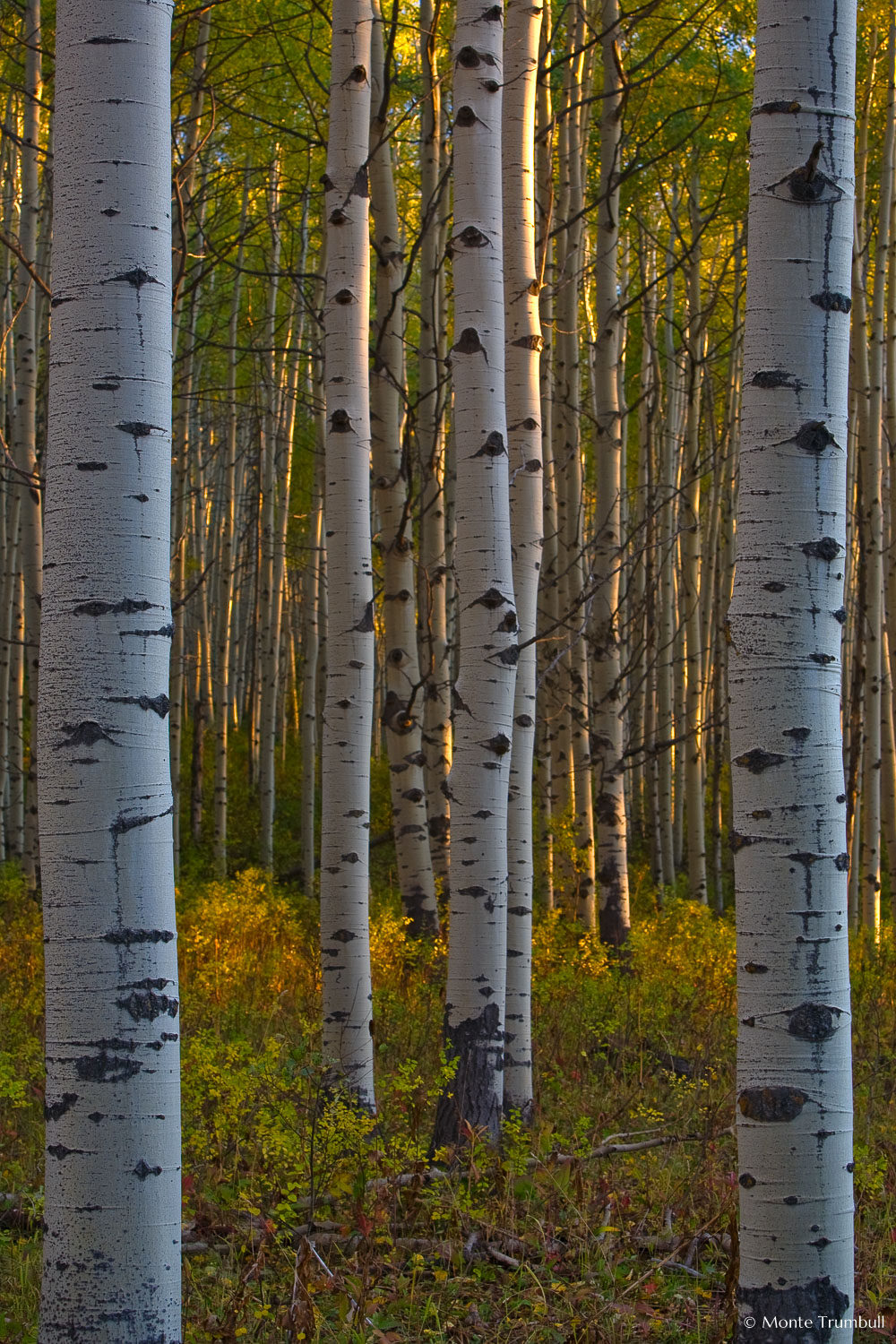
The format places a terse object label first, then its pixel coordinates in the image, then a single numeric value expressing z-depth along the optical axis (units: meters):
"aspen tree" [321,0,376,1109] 8.01
